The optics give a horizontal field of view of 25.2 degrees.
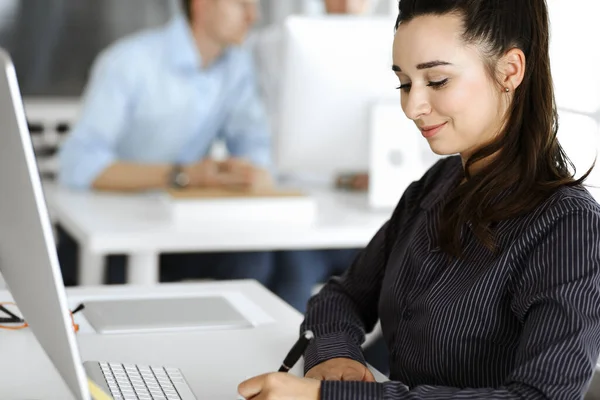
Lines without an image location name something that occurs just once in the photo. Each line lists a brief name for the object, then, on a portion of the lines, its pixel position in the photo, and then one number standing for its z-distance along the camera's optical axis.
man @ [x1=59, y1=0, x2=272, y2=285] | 3.30
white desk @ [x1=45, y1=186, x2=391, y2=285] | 2.86
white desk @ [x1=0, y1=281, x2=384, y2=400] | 1.86
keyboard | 1.77
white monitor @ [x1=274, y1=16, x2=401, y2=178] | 3.03
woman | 1.68
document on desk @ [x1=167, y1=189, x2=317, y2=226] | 2.95
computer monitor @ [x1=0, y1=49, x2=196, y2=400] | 1.39
